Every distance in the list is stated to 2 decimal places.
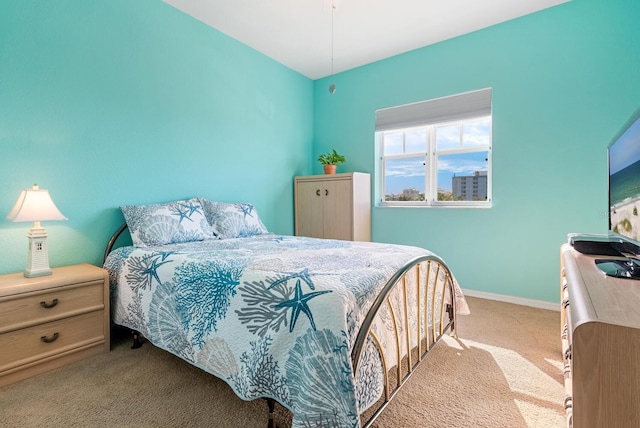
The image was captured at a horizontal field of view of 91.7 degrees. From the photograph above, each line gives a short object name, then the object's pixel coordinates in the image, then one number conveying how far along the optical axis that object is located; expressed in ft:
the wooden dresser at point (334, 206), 11.82
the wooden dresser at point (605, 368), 2.12
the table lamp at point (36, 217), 6.07
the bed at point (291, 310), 3.55
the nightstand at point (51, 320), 5.56
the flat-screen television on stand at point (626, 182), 3.96
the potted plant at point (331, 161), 12.72
